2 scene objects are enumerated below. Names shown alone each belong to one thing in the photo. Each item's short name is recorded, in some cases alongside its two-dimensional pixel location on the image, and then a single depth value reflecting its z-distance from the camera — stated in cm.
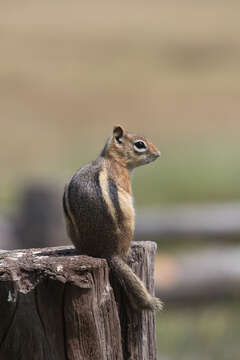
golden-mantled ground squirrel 721
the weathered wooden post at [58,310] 660
